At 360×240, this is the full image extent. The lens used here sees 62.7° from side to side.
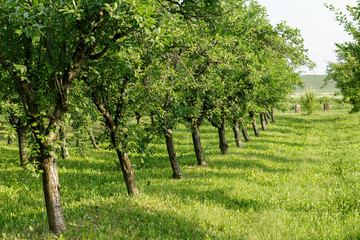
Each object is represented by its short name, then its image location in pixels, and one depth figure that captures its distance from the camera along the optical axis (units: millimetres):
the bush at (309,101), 56419
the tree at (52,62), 5805
